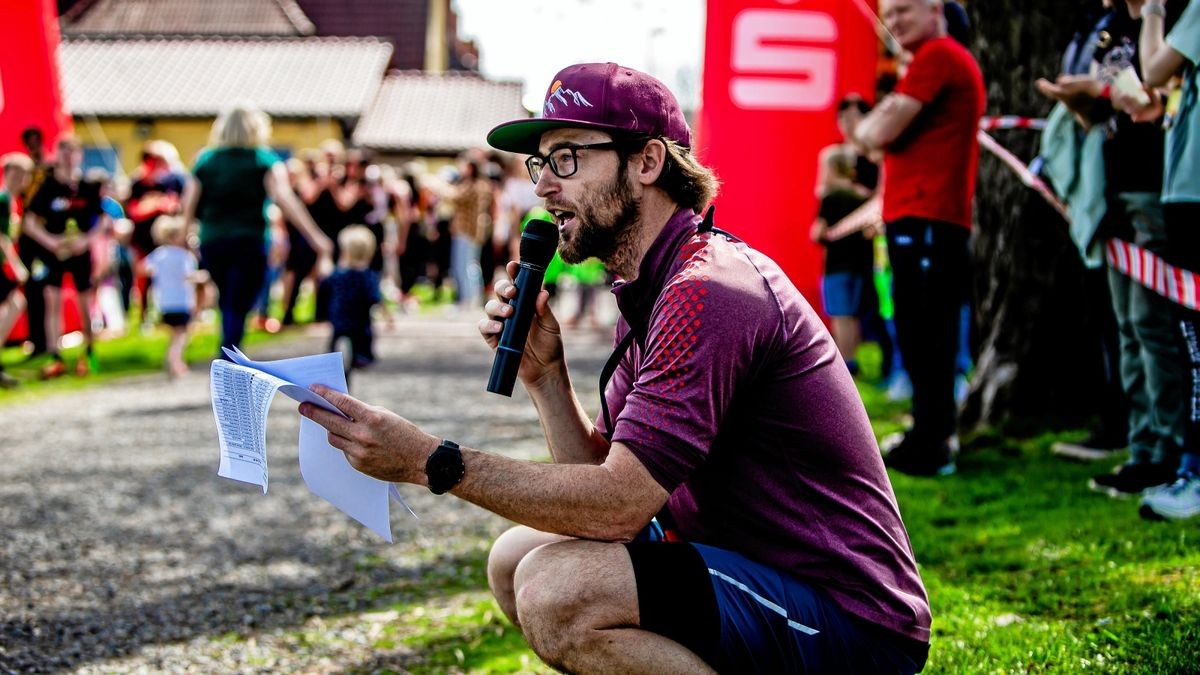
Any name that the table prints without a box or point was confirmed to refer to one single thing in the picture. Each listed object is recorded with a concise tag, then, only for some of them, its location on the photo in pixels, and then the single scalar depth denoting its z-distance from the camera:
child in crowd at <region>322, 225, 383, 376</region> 8.30
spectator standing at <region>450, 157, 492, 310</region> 15.53
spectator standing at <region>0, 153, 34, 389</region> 9.77
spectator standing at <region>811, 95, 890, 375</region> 8.42
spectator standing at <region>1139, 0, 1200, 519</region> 3.99
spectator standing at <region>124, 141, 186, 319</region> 13.22
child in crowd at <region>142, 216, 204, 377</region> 10.08
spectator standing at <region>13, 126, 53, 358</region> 10.67
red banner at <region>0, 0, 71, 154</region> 11.70
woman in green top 8.55
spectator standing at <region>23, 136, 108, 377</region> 10.57
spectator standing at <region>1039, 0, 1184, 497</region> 4.66
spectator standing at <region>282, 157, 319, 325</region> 13.80
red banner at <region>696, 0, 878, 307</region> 8.84
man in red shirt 5.31
